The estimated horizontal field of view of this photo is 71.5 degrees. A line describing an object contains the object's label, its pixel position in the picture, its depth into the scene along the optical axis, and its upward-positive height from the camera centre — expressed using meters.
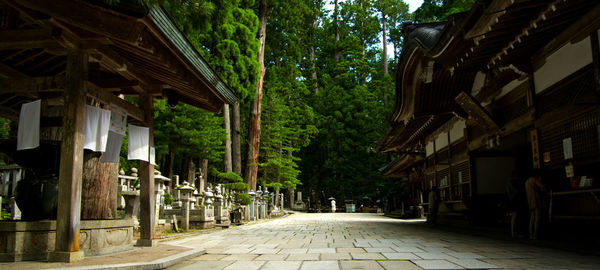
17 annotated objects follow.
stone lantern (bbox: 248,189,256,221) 18.87 -0.79
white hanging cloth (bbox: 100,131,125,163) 7.02 +0.70
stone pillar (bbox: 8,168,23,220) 9.49 -0.50
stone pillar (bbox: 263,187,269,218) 22.27 -0.81
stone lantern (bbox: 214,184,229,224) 14.02 -0.83
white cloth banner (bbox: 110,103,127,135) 6.78 +1.15
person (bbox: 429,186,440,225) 14.14 -0.57
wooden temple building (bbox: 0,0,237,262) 4.90 +1.88
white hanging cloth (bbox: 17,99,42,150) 5.71 +0.86
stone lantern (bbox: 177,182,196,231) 11.50 -0.41
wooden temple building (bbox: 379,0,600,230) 6.15 +1.90
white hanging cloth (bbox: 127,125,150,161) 7.32 +0.80
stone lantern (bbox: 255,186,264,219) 20.95 -0.94
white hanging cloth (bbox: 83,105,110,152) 5.84 +0.87
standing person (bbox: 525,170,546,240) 7.34 -0.24
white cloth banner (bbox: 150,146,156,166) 7.65 +0.60
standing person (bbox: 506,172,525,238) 8.34 -0.25
